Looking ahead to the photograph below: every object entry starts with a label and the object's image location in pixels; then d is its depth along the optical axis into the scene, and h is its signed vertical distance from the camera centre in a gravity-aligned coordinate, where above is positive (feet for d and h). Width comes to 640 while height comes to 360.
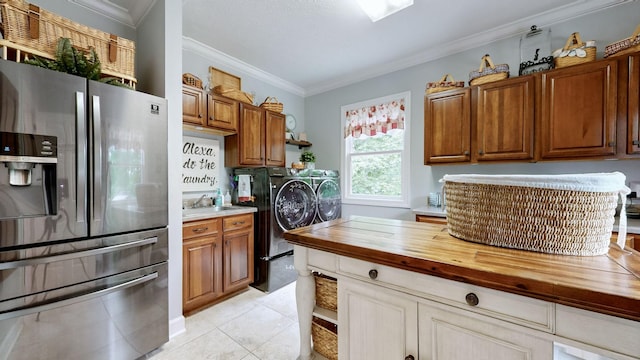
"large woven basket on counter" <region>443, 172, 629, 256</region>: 2.52 -0.38
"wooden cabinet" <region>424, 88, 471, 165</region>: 8.21 +1.82
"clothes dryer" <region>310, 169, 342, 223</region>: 10.57 -0.74
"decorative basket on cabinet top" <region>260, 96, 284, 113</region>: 10.75 +3.34
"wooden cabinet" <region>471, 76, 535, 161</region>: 7.23 +1.82
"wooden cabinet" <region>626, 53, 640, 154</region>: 5.93 +1.78
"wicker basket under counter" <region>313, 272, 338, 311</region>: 4.26 -2.07
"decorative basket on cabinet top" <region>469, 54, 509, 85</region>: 7.74 +3.47
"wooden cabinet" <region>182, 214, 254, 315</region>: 7.03 -2.61
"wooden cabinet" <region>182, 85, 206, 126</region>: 7.88 +2.46
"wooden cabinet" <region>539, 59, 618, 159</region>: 6.23 +1.81
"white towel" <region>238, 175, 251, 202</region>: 9.28 -0.39
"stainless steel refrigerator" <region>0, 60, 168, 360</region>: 3.97 -0.74
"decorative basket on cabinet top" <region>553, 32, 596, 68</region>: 6.56 +3.51
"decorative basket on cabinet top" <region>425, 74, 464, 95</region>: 8.53 +3.37
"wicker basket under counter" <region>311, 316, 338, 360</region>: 4.31 -2.95
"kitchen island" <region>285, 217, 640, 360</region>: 2.03 -1.29
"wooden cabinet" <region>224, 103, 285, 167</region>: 9.71 +1.62
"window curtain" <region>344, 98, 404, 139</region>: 10.73 +2.79
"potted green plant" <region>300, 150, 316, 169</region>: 12.57 +0.96
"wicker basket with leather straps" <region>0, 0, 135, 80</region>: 4.46 +2.98
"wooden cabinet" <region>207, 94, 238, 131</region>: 8.55 +2.45
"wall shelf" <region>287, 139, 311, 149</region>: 12.52 +1.89
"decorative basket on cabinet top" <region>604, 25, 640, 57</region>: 5.99 +3.38
